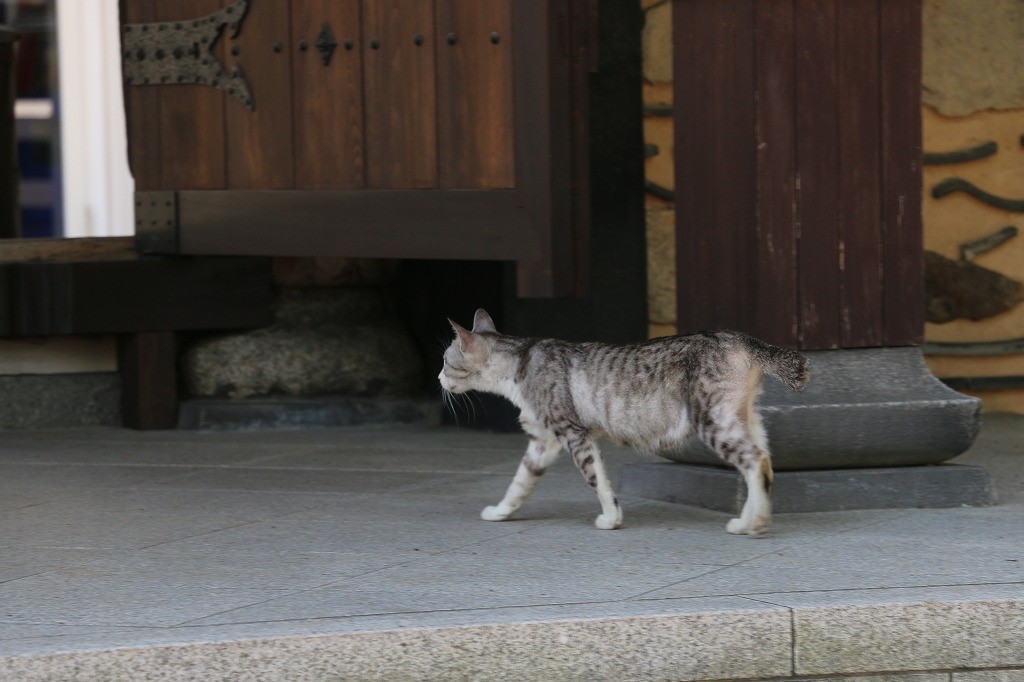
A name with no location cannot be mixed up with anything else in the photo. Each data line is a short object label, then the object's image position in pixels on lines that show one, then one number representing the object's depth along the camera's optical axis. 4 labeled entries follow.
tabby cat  9.43
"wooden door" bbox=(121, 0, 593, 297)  10.81
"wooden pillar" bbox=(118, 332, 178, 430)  14.69
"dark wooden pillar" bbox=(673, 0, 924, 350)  10.59
